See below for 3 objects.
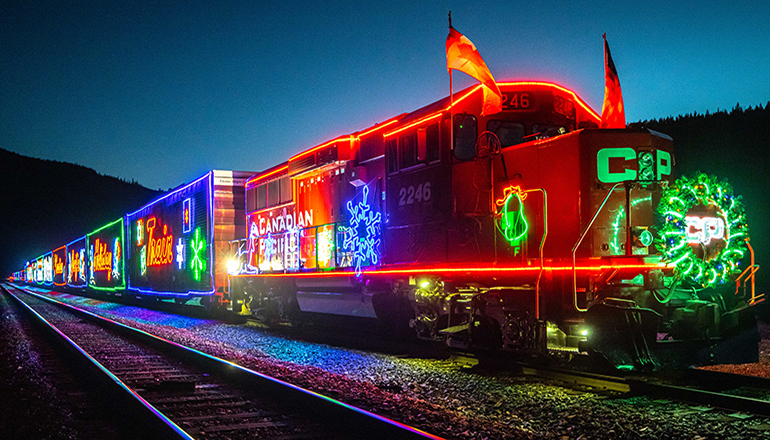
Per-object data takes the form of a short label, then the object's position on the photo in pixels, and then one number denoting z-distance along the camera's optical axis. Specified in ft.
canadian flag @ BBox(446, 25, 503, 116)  24.77
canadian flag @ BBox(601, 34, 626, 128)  28.12
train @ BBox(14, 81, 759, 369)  20.83
